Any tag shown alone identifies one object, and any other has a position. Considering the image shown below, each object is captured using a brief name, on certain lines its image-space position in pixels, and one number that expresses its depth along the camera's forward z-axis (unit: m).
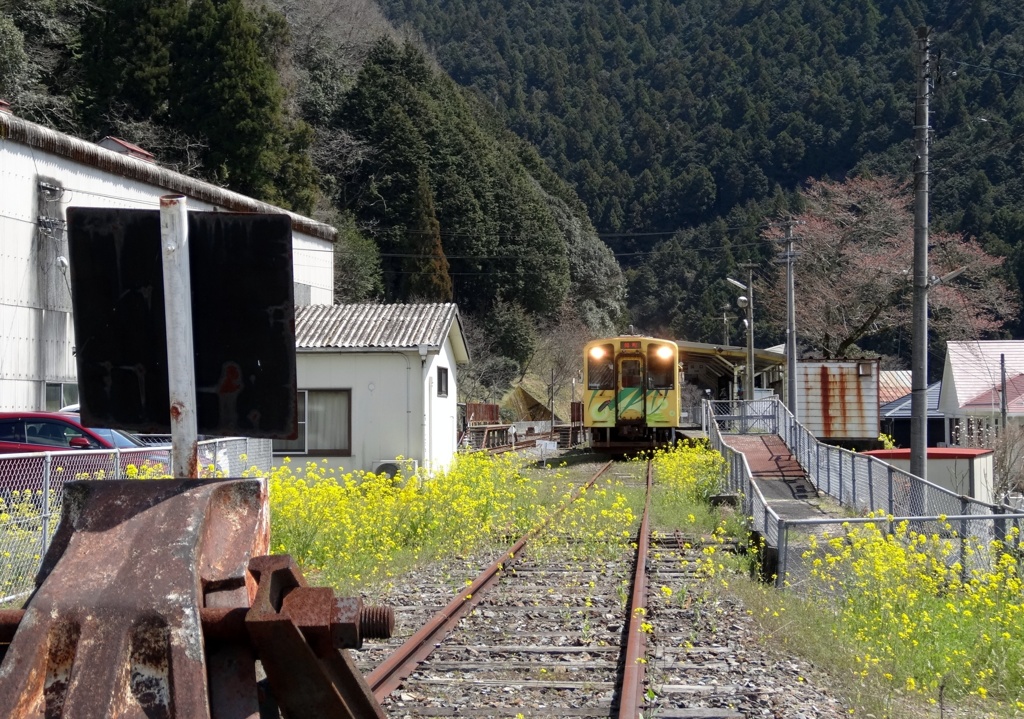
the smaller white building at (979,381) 36.78
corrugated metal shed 27.45
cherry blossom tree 35.75
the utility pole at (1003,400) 27.94
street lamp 35.34
